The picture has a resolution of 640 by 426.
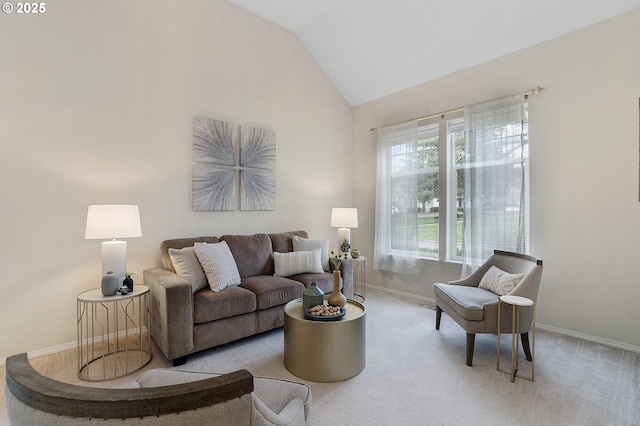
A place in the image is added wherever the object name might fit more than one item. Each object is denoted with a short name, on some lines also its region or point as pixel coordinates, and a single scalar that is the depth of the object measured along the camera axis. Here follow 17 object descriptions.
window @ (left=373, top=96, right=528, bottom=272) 3.36
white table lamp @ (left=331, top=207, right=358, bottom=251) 4.24
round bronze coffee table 2.21
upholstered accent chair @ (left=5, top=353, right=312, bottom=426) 0.62
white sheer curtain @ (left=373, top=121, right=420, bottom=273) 4.25
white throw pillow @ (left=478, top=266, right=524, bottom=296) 2.72
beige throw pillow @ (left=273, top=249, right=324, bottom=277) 3.48
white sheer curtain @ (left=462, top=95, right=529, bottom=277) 3.30
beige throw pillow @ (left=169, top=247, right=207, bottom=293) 2.78
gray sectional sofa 2.42
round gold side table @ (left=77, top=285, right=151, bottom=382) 2.36
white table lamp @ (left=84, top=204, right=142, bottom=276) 2.41
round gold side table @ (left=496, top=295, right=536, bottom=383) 2.27
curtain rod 3.21
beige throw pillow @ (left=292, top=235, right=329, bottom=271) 3.80
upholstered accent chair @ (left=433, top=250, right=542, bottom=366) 2.48
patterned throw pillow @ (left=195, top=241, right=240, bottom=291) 2.81
